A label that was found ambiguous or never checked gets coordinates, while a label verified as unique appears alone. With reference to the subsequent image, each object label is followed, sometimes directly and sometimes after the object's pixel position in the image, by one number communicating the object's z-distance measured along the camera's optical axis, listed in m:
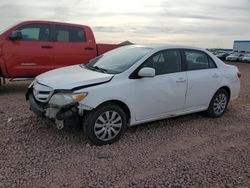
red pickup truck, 4.83
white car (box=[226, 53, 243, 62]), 25.63
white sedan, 2.73
